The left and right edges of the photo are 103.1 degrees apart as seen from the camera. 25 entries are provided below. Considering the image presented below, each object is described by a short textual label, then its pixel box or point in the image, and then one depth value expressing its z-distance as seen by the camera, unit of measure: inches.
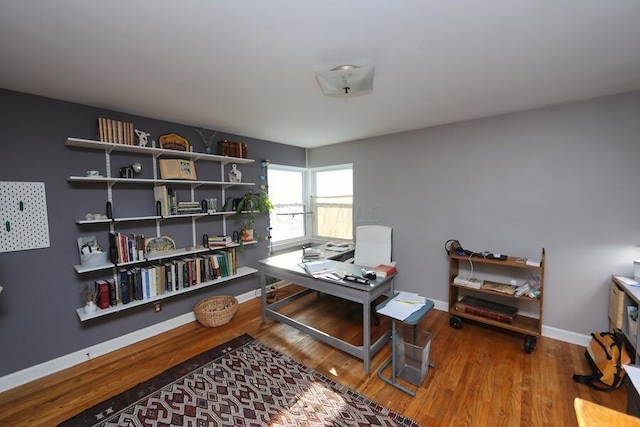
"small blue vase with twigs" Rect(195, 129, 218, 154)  122.2
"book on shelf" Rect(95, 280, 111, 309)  92.1
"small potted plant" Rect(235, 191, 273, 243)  134.0
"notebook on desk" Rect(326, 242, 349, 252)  145.6
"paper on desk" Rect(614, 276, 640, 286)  80.0
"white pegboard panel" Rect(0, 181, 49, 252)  78.3
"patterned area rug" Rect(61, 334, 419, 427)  67.5
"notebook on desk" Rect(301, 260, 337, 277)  98.3
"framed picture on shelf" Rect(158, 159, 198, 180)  107.3
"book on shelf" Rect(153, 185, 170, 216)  106.3
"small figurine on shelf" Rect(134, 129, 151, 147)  101.1
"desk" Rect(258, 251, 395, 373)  84.7
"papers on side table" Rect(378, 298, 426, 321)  76.4
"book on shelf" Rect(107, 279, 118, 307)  94.0
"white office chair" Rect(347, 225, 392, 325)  126.7
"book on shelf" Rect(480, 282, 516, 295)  99.7
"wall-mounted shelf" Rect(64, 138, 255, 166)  86.6
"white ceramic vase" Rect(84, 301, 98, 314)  88.8
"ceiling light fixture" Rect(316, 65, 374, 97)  67.7
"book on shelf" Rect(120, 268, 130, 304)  95.8
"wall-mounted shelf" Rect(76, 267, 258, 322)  88.8
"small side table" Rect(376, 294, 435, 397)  73.8
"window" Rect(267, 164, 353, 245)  164.6
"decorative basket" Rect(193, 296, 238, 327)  113.3
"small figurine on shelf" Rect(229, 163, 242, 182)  133.3
